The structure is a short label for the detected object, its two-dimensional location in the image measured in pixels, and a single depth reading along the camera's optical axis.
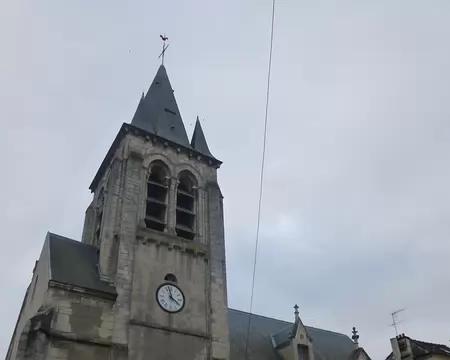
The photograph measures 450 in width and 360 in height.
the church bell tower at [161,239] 17.59
